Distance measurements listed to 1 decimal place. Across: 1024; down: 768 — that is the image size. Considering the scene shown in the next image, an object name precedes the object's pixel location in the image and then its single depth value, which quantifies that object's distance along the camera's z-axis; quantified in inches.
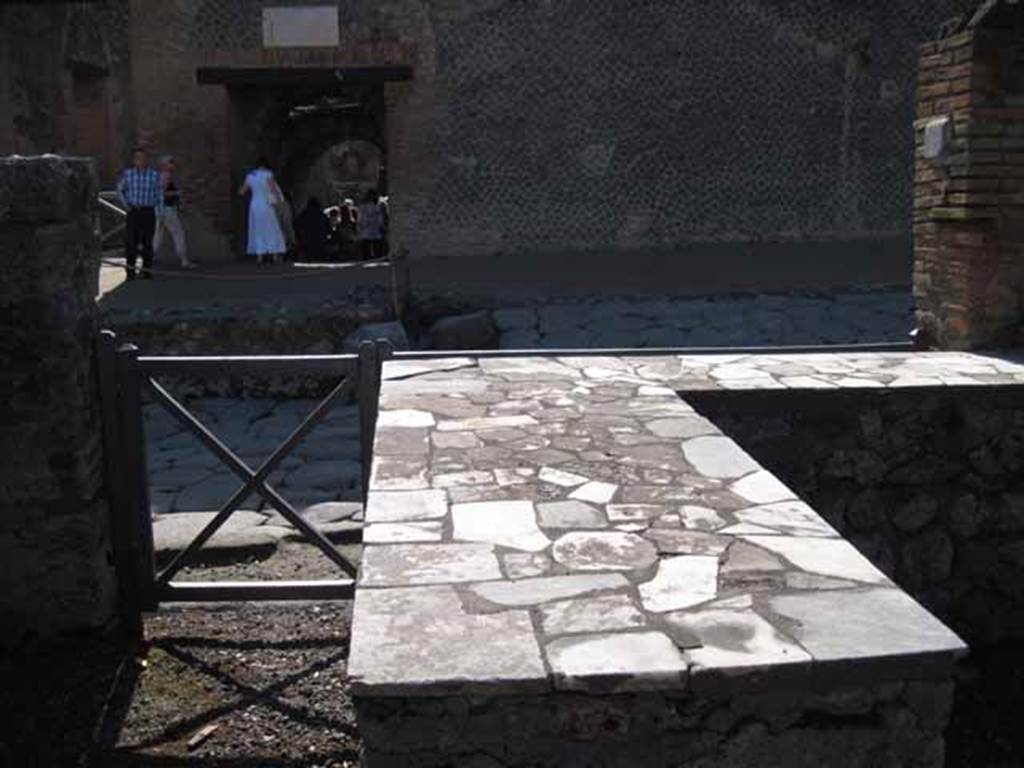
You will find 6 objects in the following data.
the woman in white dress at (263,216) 468.1
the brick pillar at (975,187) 184.1
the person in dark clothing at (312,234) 641.0
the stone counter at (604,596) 69.1
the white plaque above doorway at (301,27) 464.8
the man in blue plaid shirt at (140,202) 410.0
